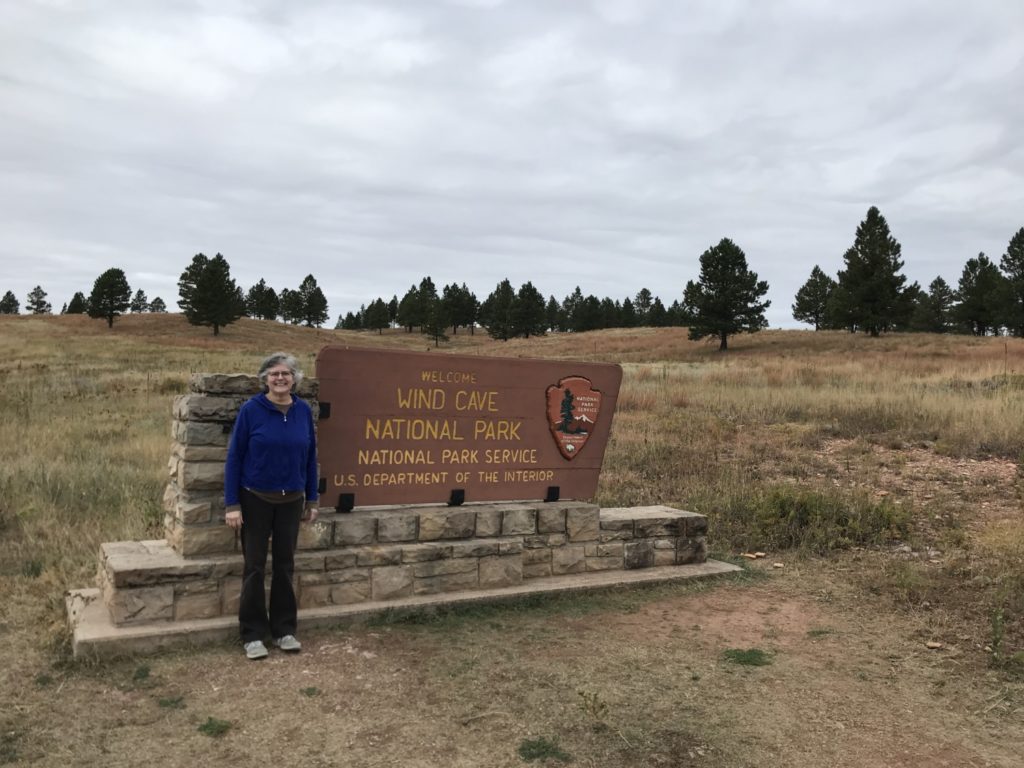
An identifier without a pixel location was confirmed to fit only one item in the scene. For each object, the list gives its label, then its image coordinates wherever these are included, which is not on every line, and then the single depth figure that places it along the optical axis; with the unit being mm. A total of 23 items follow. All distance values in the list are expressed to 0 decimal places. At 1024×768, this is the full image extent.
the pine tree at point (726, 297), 55031
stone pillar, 5242
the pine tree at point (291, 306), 105875
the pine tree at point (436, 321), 87000
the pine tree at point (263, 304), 105438
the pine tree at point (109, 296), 70062
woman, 4938
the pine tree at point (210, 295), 67375
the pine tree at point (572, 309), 106850
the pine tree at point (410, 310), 99938
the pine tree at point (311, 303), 105875
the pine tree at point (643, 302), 133950
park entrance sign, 5988
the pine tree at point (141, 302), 117988
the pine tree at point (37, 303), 127250
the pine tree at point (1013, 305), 57312
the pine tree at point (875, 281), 55094
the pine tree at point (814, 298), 90125
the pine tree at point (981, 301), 61469
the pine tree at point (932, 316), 77438
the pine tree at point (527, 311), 88000
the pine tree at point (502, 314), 89312
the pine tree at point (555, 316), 116188
